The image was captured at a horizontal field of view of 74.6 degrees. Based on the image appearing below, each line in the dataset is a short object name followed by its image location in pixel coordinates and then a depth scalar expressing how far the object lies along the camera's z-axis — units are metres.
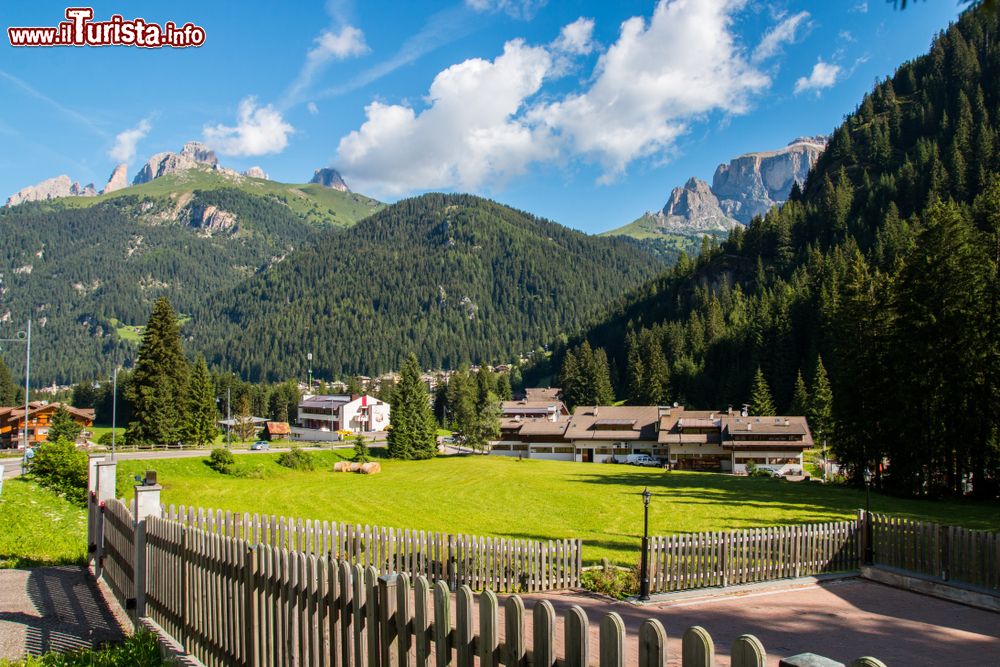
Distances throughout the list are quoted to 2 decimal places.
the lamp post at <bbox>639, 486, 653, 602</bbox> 14.18
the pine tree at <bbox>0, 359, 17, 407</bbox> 115.21
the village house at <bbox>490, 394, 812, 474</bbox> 71.75
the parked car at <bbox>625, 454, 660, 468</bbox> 78.06
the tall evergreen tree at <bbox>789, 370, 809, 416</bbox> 84.81
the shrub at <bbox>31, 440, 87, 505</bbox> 26.45
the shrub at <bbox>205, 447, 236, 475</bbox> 51.56
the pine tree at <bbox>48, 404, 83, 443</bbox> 65.31
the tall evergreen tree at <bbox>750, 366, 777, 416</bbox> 86.69
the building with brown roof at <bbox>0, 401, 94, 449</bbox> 85.00
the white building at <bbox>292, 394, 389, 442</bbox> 110.31
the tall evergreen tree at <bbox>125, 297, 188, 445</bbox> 59.62
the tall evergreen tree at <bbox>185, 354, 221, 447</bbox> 65.44
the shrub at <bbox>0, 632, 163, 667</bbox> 7.29
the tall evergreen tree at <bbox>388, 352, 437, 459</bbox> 74.31
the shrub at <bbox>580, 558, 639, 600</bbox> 15.08
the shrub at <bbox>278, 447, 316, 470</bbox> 59.47
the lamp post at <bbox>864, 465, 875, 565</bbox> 16.39
